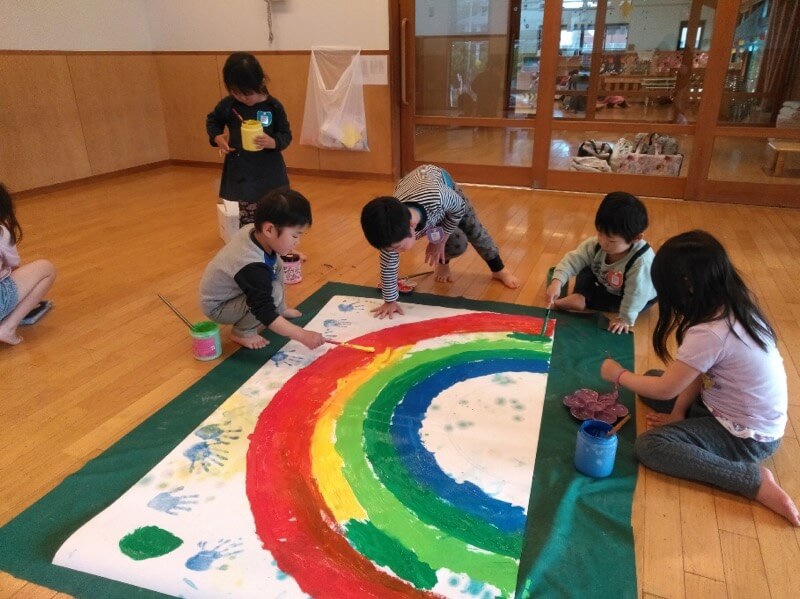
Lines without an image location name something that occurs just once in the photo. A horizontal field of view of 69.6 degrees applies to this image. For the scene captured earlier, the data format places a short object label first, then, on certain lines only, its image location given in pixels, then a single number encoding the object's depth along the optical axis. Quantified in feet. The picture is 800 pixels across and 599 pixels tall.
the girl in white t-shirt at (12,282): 7.19
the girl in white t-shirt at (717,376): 4.55
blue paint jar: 4.84
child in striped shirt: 6.59
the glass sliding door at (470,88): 14.43
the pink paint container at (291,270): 9.09
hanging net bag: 15.28
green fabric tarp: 4.03
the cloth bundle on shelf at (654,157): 13.65
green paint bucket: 6.78
